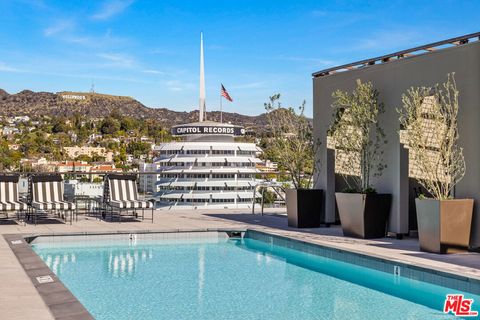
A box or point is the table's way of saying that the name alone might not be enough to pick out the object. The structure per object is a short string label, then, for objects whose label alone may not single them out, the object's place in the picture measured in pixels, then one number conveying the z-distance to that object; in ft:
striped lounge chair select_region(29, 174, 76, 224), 36.04
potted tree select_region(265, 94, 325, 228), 34.14
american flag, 121.08
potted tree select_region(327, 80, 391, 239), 29.17
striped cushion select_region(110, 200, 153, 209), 36.17
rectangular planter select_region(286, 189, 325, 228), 33.99
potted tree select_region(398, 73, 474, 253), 23.90
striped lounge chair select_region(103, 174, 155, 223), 38.55
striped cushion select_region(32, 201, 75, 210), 34.09
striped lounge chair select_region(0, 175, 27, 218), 35.27
